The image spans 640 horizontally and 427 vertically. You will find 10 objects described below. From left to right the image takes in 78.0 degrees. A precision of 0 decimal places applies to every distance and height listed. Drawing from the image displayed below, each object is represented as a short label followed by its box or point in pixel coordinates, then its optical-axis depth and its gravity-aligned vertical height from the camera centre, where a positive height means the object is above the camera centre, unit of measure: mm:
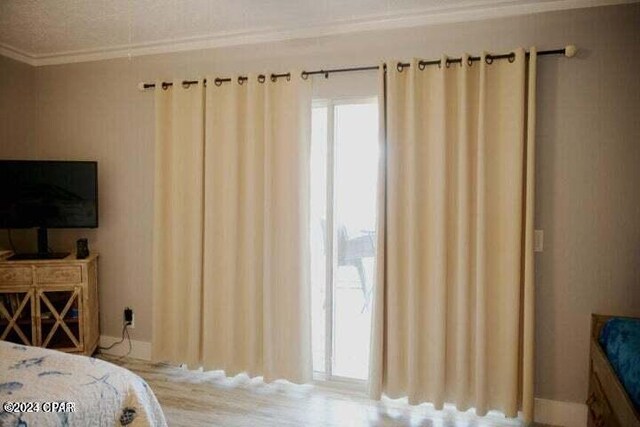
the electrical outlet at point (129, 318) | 3268 -930
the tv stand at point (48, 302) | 2895 -737
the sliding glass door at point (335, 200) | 2781 +47
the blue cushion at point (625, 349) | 1513 -626
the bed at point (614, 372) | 1497 -714
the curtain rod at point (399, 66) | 2264 +897
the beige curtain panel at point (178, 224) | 2891 -135
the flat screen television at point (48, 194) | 2963 +86
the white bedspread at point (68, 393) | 1189 -612
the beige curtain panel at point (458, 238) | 2293 -186
